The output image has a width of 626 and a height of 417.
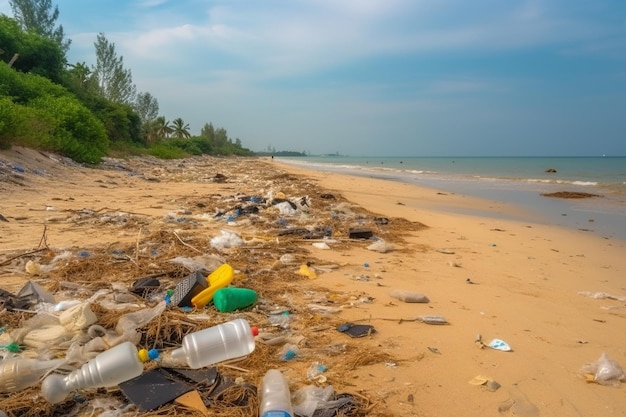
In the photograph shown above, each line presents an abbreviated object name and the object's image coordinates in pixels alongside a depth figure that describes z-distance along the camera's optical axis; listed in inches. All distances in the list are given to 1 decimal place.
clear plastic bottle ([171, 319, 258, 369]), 95.2
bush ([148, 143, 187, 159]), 1418.7
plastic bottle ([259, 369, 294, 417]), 73.0
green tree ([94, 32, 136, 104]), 1569.9
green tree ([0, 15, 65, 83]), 916.2
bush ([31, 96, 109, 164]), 606.2
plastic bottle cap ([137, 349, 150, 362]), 88.7
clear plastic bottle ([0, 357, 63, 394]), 80.8
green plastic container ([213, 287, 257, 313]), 127.0
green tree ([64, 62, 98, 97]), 1151.3
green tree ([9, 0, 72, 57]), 1327.5
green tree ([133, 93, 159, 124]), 2276.1
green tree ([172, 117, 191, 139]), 2706.7
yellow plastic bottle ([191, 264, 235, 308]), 129.3
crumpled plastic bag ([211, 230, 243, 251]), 204.1
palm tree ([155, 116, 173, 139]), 2316.4
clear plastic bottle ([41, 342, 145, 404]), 78.2
